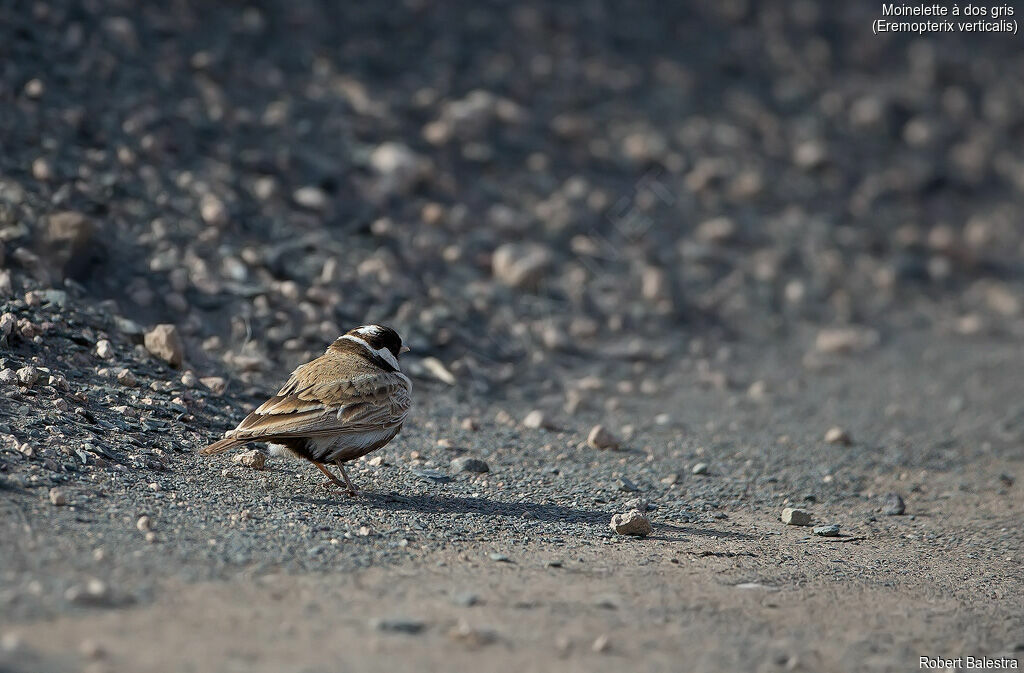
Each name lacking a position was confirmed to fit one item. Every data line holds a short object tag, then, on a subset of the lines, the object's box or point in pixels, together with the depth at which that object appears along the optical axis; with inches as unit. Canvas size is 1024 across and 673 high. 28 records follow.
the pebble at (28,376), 510.9
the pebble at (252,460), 519.8
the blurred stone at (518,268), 824.3
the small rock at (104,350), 572.7
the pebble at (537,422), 658.2
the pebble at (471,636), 361.7
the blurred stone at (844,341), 869.2
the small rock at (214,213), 735.7
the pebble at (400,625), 364.5
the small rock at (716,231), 953.5
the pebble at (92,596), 352.8
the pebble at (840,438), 682.8
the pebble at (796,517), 544.1
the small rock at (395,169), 849.5
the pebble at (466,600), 394.3
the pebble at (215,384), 597.9
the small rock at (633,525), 495.2
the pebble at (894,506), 576.1
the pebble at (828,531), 529.7
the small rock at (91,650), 322.3
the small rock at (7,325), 539.5
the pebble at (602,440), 631.8
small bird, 478.9
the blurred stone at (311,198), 798.5
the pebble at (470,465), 567.2
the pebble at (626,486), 568.4
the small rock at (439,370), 700.0
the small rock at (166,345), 597.3
